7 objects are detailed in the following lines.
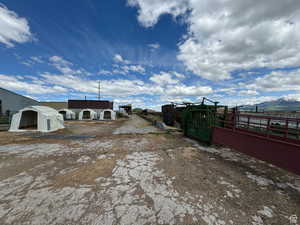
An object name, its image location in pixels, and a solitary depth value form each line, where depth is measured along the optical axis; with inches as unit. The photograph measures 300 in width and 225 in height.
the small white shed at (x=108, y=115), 883.4
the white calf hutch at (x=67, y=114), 876.6
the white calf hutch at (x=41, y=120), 373.4
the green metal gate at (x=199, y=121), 249.9
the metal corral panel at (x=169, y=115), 507.8
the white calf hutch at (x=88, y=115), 856.2
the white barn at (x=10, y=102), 681.0
